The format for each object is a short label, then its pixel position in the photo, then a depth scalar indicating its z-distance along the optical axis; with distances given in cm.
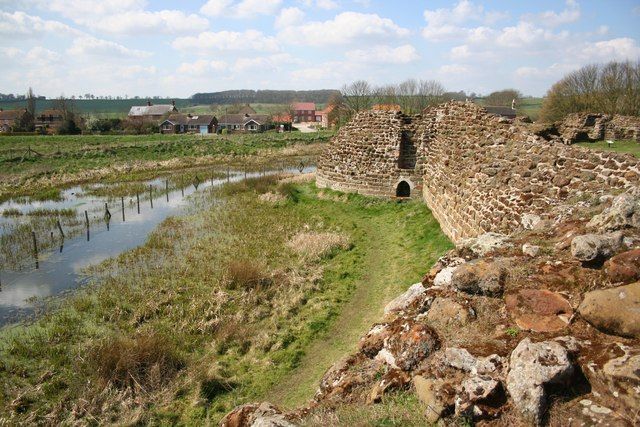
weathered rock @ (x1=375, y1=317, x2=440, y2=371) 444
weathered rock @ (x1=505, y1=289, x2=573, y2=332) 415
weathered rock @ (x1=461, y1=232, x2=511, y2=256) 619
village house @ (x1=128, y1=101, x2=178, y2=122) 10550
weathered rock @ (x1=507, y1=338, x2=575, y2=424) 328
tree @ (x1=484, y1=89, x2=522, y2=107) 7805
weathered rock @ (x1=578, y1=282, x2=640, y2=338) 354
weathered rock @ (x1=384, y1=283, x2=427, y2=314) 578
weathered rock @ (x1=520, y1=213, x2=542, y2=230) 718
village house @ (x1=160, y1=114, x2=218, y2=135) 8825
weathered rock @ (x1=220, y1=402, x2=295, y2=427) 425
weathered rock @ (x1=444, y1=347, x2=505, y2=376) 380
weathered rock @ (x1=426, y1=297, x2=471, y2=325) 475
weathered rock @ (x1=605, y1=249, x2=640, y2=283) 404
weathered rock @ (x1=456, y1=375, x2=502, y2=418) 348
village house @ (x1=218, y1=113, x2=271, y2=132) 9219
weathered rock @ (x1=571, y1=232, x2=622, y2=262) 448
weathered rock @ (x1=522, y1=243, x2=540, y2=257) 536
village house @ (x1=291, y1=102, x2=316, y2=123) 13614
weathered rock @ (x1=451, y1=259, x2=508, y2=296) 498
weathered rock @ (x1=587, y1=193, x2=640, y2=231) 486
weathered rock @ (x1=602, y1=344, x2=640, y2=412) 295
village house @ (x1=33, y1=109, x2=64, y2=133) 8760
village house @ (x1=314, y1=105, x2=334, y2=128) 9255
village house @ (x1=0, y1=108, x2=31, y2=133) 8162
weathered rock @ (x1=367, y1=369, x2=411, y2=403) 420
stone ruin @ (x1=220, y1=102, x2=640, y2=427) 335
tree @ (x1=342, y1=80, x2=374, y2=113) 6819
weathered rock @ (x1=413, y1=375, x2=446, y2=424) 359
